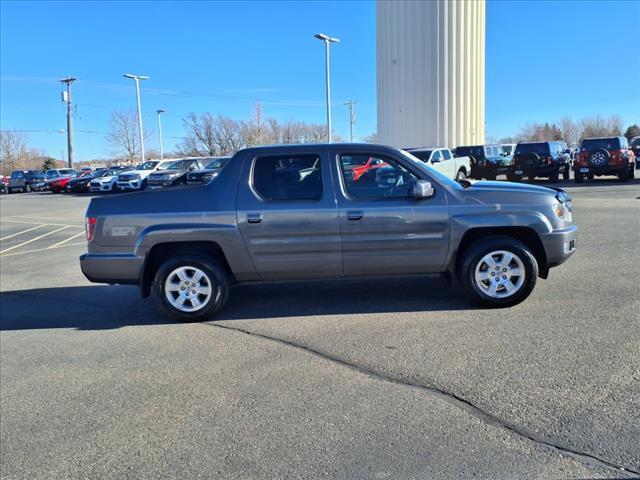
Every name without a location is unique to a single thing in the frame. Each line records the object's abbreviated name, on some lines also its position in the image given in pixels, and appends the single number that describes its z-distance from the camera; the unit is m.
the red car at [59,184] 36.34
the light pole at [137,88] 46.27
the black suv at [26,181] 42.22
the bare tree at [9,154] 85.88
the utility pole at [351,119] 72.31
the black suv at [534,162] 23.16
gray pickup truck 5.54
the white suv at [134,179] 30.28
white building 33.56
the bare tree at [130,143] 73.26
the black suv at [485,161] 25.38
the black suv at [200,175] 24.77
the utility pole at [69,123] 60.72
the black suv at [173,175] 27.24
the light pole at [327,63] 33.33
